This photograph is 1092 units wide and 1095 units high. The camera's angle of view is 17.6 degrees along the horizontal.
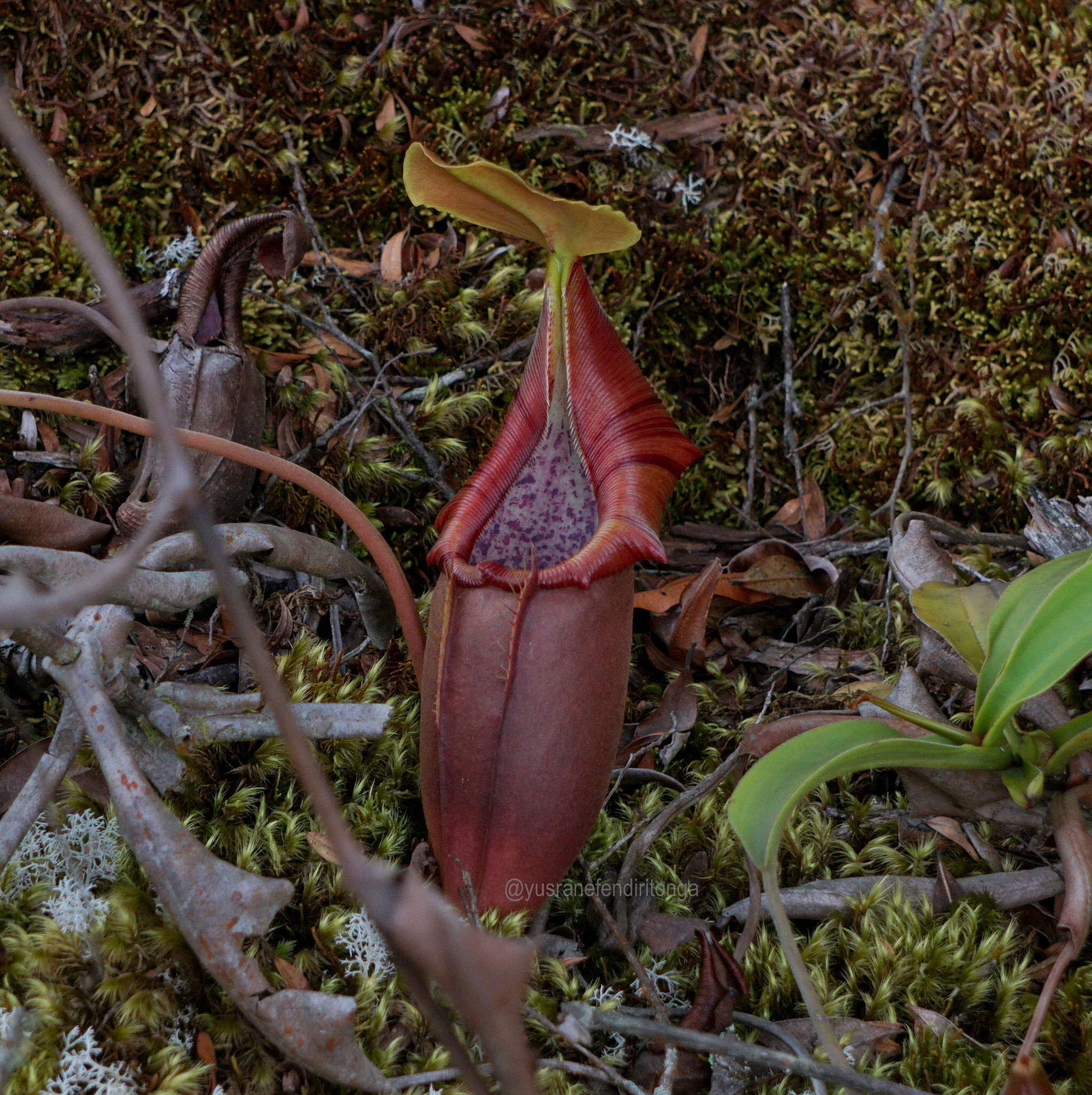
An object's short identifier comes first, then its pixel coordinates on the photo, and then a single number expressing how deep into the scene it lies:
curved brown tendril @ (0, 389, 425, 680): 0.98
